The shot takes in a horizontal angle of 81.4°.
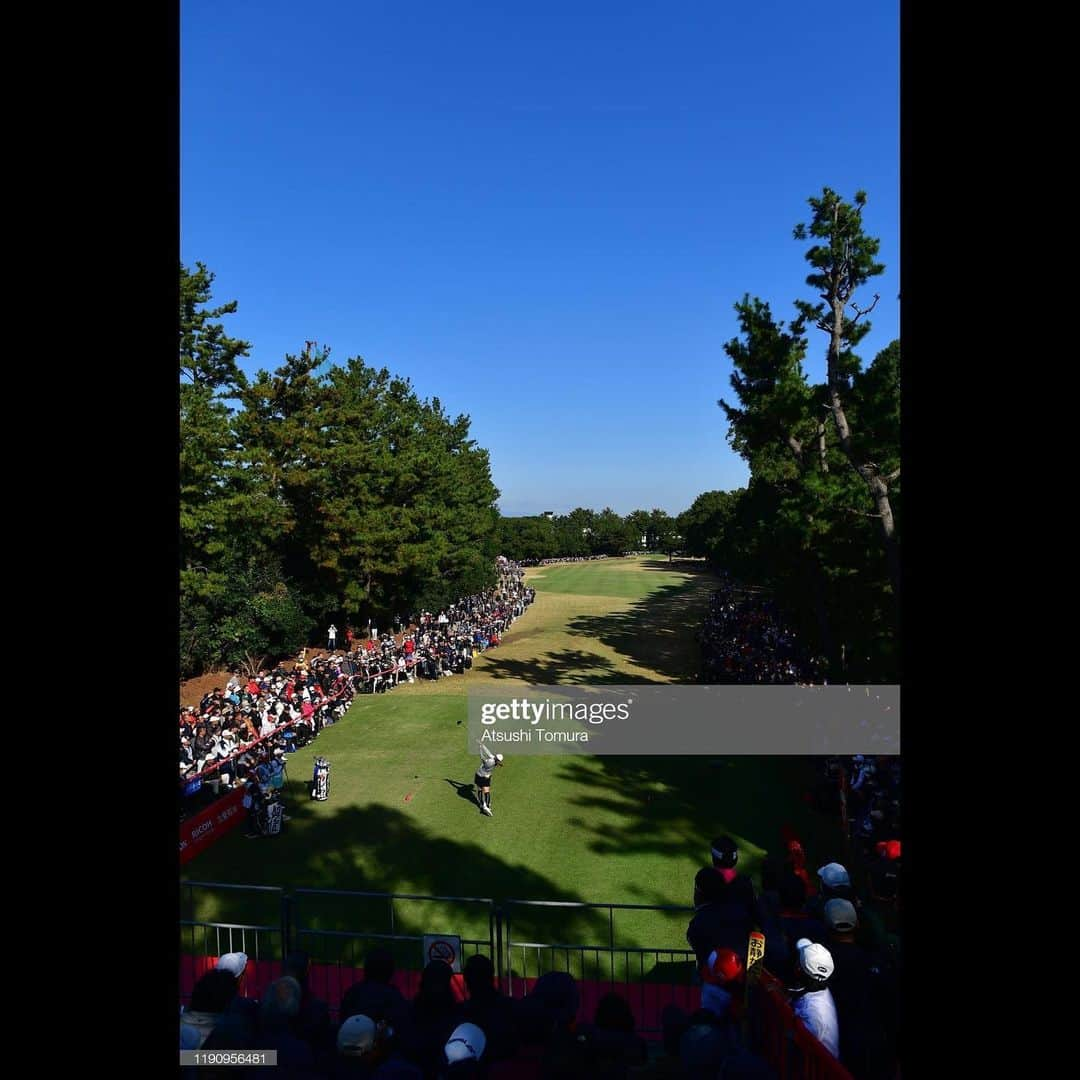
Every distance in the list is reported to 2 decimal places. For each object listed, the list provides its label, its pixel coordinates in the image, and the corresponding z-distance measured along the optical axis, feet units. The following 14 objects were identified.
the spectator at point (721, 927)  18.99
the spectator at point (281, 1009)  15.14
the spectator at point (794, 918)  17.15
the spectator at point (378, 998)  15.71
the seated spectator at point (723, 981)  15.70
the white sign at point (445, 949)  21.87
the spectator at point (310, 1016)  15.76
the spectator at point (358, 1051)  13.56
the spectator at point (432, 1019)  14.83
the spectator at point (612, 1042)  12.99
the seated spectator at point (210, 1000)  15.08
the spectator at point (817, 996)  14.17
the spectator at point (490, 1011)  14.75
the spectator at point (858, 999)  13.96
